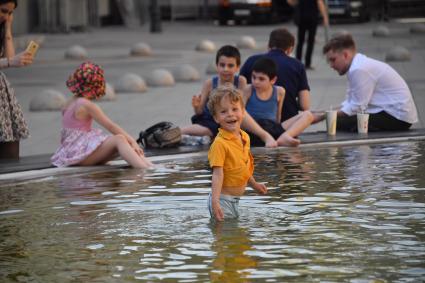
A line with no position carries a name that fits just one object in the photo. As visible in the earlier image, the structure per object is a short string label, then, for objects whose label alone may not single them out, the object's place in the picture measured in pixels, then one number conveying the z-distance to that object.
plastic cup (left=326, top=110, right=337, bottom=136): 13.12
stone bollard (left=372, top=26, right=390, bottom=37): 34.78
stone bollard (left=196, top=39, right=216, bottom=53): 29.50
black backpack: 12.27
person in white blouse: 13.27
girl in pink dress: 11.16
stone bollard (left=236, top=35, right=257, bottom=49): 29.75
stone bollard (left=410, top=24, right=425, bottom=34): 36.06
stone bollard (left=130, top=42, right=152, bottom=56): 28.41
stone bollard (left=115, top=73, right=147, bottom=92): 19.34
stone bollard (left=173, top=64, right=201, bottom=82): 21.28
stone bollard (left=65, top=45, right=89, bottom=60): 27.42
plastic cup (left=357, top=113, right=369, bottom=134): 13.19
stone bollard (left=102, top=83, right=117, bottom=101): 17.98
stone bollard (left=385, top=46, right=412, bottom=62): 24.56
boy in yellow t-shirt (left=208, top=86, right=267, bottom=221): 8.48
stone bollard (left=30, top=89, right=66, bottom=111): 16.88
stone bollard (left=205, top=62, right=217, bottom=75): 22.67
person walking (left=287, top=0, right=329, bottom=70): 23.20
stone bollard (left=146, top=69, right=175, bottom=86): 20.38
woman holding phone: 11.48
